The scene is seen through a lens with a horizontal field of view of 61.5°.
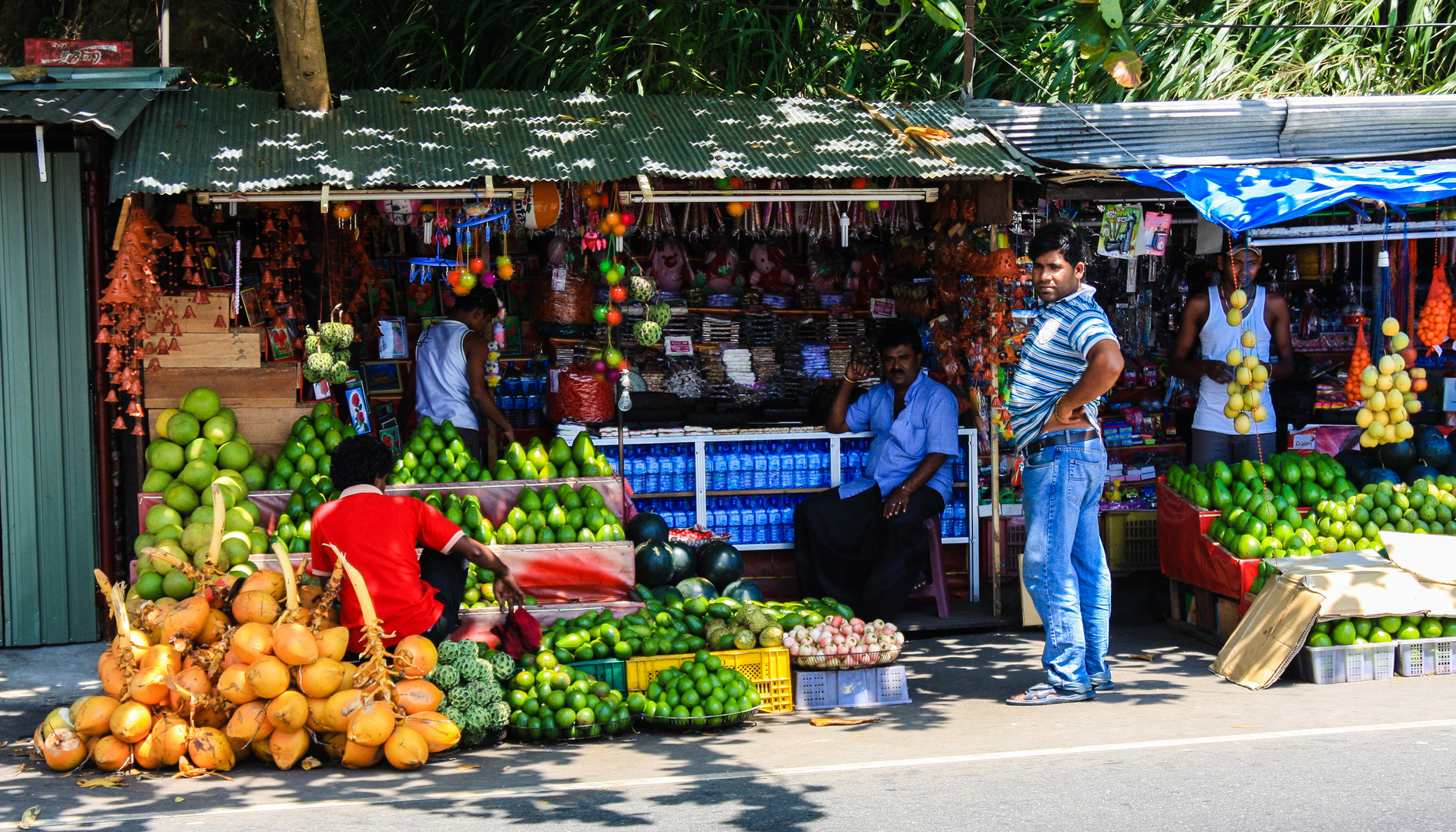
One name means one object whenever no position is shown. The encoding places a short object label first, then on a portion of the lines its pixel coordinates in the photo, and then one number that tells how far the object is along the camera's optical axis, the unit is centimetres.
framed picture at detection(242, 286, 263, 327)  691
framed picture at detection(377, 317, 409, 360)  818
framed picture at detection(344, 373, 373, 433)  743
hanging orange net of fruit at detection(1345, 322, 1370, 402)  739
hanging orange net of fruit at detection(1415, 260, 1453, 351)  737
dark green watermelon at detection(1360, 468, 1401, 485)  720
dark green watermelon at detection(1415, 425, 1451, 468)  772
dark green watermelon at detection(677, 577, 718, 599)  678
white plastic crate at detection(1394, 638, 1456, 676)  621
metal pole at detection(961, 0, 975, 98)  814
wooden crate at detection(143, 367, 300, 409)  655
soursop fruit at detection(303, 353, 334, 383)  648
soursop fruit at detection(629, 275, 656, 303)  703
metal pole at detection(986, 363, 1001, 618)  751
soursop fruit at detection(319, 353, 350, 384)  659
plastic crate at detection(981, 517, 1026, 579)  802
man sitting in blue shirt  735
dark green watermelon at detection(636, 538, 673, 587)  682
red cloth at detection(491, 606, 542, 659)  564
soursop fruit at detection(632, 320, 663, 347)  714
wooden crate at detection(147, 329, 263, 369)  659
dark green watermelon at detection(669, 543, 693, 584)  693
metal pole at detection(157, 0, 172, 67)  723
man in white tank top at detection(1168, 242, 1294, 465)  757
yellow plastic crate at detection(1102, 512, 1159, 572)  778
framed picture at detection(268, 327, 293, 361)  698
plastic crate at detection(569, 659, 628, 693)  568
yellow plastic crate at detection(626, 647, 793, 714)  581
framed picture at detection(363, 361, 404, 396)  838
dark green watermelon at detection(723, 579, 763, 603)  686
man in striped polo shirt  552
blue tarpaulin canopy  638
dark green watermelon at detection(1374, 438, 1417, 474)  774
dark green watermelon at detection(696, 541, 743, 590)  711
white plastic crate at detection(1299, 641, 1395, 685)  613
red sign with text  697
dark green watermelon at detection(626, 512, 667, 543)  722
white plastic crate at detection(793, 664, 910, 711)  585
